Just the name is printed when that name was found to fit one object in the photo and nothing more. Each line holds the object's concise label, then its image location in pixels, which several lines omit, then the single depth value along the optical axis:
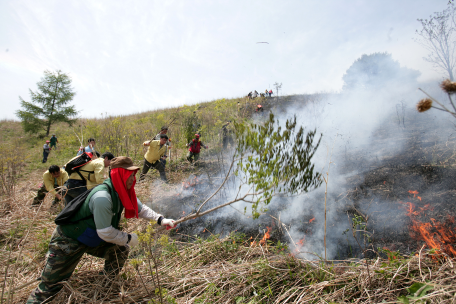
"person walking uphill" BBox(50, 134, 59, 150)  13.13
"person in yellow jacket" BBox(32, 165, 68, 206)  4.63
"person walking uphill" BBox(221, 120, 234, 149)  10.70
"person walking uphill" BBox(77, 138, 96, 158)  5.74
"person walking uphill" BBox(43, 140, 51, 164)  11.80
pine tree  16.58
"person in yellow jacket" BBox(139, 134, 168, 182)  6.32
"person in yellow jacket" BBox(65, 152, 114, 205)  4.33
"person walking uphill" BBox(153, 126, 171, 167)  6.61
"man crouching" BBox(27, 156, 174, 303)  2.18
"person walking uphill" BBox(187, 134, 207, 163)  8.36
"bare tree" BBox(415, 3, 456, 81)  6.34
